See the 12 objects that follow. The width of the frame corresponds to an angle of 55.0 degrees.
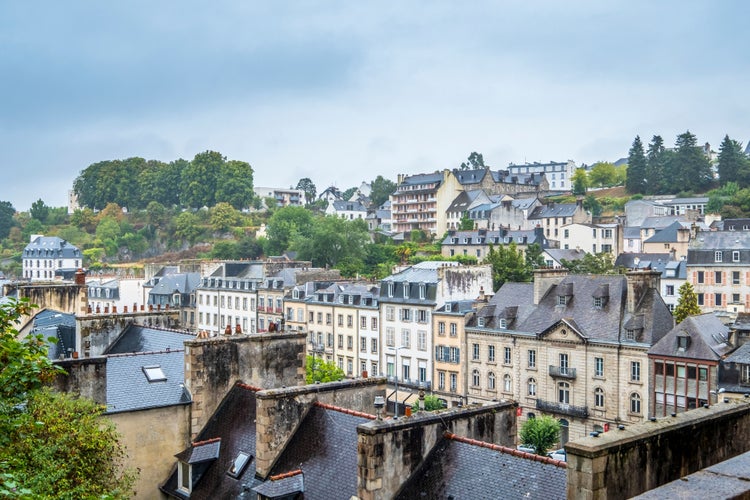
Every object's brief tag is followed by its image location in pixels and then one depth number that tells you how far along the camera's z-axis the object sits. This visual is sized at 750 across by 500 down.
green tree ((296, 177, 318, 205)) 188.62
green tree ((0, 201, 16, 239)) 156.62
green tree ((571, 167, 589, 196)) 133.25
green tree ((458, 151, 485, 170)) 179.56
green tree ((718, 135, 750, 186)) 119.75
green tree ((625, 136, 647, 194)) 131.62
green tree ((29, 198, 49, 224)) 158.00
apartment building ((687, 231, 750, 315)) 62.81
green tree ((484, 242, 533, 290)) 70.25
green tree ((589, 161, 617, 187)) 148.38
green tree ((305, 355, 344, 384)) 47.33
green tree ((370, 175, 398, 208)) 157.00
